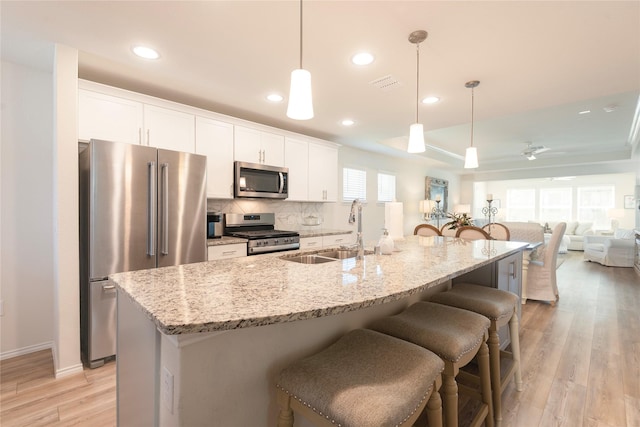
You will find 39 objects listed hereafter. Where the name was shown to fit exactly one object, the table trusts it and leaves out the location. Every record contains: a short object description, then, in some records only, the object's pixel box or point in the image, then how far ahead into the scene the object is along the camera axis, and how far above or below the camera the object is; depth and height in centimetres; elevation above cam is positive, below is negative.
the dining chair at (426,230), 418 -31
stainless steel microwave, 326 +32
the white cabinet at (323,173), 416 +52
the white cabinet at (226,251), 284 -43
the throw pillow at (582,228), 933 -57
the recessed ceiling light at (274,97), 293 +112
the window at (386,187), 599 +46
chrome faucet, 175 -9
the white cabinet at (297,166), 384 +57
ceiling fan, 602 +124
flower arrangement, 471 -22
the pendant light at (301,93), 138 +54
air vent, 254 +112
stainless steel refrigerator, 219 -11
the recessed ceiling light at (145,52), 208 +113
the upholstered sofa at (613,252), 618 -91
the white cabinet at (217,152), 301 +59
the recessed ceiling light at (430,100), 295 +112
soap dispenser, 189 -23
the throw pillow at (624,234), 731 -59
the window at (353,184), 518 +44
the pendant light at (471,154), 259 +49
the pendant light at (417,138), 216 +53
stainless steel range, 313 -29
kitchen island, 87 -43
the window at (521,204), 1109 +22
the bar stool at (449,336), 125 -58
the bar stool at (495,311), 169 -60
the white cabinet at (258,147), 331 +73
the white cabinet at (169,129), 263 +73
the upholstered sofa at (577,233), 894 -71
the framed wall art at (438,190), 755 +51
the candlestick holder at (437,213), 756 -10
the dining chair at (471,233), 362 -30
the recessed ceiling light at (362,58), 215 +113
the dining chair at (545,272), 379 -81
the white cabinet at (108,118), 228 +73
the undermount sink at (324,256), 189 -32
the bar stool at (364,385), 87 -57
